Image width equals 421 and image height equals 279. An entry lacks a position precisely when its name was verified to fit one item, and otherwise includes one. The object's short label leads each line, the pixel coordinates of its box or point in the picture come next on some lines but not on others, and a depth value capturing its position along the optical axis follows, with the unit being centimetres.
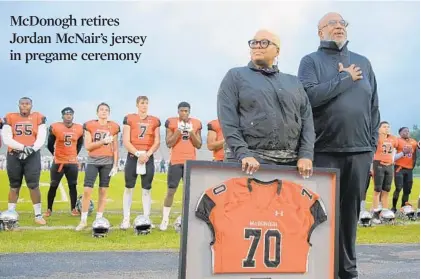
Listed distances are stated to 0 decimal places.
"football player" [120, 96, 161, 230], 653
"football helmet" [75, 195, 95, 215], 795
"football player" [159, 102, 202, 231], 668
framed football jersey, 244
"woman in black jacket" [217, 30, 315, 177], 262
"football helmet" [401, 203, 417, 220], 831
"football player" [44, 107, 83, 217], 750
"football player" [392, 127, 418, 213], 893
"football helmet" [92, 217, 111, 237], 585
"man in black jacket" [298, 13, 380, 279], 290
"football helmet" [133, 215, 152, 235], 606
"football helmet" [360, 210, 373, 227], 713
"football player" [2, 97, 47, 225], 648
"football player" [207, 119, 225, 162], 655
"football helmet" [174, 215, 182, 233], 644
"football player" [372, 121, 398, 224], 830
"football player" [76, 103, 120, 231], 655
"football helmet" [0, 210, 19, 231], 611
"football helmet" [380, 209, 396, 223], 764
